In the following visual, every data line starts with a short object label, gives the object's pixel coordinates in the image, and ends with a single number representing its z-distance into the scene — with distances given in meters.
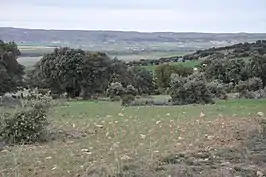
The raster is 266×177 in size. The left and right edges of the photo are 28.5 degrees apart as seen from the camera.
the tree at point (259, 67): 57.12
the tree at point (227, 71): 62.71
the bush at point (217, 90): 37.91
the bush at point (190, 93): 31.03
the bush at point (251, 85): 46.97
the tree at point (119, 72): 48.56
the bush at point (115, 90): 43.00
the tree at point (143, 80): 63.41
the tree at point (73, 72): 44.78
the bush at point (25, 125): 13.52
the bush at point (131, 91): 44.59
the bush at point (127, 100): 31.03
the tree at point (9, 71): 40.13
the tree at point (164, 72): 71.56
